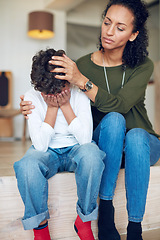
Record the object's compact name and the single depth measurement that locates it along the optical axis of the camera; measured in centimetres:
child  95
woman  104
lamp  364
